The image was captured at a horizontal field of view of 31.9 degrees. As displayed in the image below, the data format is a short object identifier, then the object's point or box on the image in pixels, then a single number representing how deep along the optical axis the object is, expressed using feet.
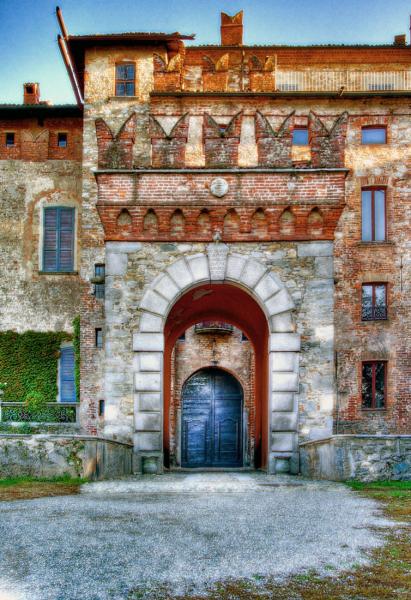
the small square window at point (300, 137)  87.56
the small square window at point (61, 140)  90.63
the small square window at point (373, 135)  85.81
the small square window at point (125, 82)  84.48
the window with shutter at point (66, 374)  87.25
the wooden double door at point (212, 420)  94.73
